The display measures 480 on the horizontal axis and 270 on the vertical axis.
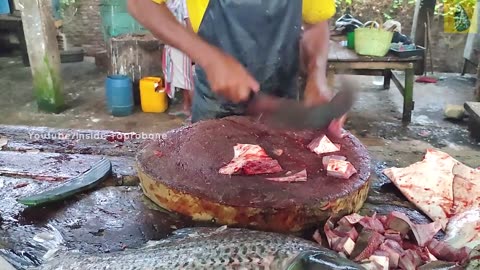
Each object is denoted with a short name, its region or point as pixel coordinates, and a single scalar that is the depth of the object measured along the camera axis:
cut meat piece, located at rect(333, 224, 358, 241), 1.52
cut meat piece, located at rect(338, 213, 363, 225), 1.59
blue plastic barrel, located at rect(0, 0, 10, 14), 9.57
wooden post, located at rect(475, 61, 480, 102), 7.20
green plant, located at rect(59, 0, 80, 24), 9.86
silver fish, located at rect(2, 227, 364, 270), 1.27
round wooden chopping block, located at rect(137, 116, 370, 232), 1.63
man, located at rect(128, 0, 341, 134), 2.19
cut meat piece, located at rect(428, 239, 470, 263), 1.48
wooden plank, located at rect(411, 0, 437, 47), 8.64
